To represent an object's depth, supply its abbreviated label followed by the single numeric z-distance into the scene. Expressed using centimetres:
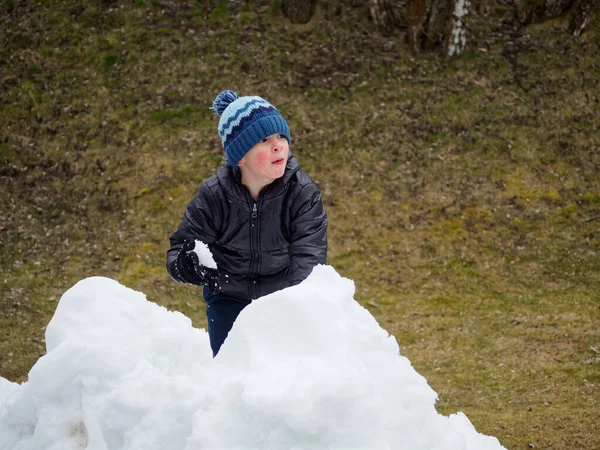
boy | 380
